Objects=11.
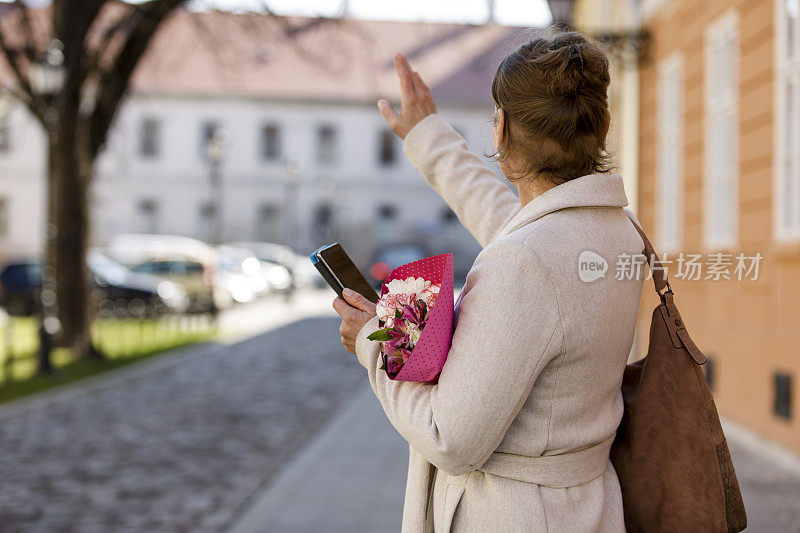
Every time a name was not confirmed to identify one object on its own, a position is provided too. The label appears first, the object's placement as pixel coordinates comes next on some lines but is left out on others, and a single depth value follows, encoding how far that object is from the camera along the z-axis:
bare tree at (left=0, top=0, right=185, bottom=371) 13.02
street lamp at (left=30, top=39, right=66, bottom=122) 12.04
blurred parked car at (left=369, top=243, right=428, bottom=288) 29.25
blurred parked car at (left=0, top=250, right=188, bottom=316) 22.27
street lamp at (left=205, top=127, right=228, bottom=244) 24.03
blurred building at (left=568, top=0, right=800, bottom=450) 7.07
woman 1.67
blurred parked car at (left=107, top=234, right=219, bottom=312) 23.99
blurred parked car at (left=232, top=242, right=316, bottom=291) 31.25
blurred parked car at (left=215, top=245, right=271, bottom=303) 27.28
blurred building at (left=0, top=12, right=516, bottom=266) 48.03
